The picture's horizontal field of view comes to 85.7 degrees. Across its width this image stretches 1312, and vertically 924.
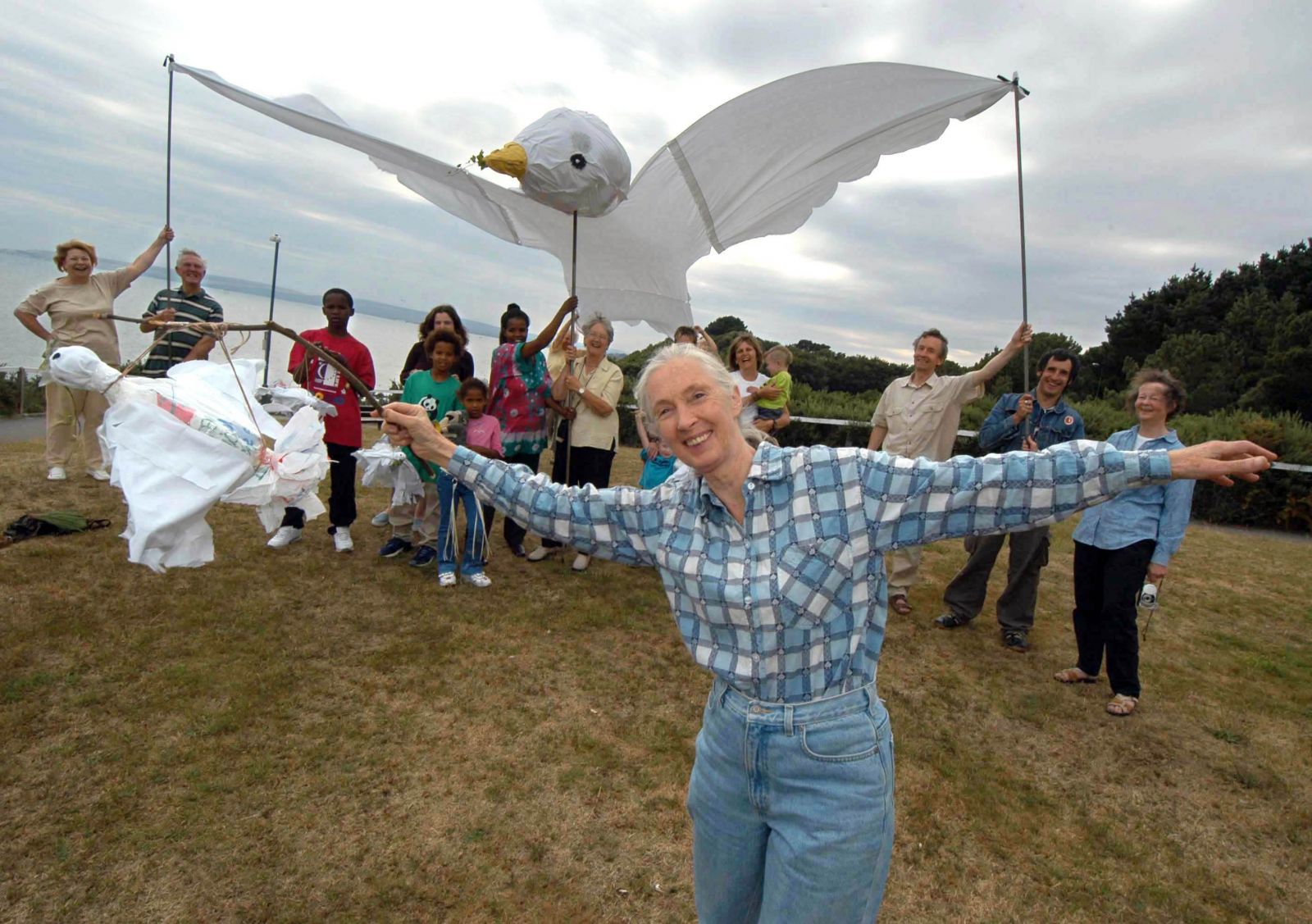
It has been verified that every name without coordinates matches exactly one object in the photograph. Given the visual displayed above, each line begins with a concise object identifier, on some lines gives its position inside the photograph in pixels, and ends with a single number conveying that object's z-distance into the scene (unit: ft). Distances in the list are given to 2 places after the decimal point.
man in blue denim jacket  14.14
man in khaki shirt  15.01
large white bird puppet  12.06
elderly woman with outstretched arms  4.50
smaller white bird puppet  7.73
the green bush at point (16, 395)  34.55
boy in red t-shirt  15.60
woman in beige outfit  16.71
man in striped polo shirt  16.62
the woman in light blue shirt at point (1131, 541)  11.62
